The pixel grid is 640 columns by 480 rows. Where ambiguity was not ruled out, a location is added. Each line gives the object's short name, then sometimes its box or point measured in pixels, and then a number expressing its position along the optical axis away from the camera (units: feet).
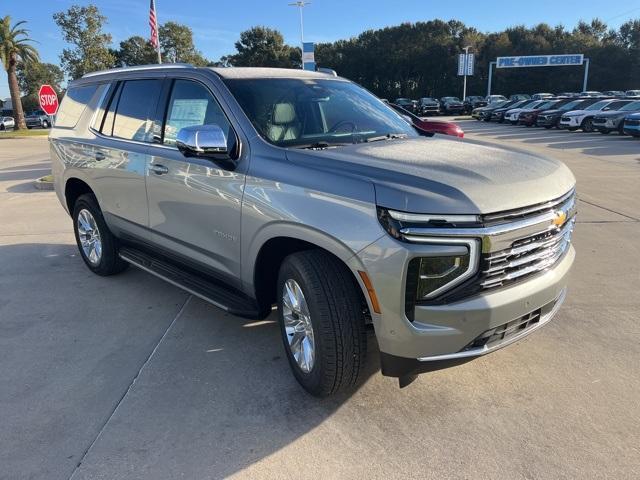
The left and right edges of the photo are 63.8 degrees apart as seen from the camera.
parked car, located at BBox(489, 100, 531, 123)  112.61
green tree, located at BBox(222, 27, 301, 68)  241.96
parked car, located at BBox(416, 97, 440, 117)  161.68
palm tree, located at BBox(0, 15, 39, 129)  119.96
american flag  73.82
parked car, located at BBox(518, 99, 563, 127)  96.43
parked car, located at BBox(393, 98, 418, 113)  163.53
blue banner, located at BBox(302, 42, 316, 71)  78.54
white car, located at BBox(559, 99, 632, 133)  78.48
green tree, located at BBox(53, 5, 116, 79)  132.57
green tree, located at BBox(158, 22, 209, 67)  231.09
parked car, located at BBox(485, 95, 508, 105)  155.84
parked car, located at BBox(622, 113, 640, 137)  64.44
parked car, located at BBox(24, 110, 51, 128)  163.22
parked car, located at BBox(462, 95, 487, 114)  159.63
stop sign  44.65
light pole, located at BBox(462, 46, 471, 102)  181.80
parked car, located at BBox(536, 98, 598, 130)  88.41
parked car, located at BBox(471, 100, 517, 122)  119.28
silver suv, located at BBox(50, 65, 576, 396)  8.11
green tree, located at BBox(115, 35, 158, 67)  243.07
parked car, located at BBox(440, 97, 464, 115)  161.34
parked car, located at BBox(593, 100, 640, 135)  71.51
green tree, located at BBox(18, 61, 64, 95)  240.73
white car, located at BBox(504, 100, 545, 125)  103.04
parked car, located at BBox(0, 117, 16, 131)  148.97
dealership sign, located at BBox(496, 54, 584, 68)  184.55
